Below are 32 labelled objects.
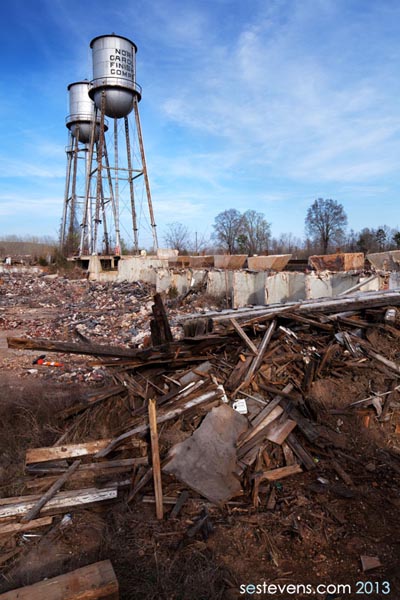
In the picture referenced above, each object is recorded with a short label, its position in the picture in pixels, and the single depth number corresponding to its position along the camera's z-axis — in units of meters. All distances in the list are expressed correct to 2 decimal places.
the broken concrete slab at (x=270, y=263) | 11.31
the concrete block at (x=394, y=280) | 8.09
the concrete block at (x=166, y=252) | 21.63
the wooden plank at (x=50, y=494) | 3.00
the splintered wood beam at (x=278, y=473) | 3.37
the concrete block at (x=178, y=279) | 13.66
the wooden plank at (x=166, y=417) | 3.69
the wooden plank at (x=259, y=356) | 4.20
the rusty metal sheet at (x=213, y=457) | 3.33
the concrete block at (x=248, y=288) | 10.50
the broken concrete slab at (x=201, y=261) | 16.12
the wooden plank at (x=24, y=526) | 2.89
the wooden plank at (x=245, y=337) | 4.47
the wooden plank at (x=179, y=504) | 3.01
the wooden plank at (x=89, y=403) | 4.29
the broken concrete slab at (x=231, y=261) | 13.98
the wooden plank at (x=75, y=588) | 2.22
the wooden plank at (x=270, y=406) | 3.85
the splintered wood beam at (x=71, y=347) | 3.53
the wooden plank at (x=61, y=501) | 3.07
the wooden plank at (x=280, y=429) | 3.68
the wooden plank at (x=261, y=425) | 3.69
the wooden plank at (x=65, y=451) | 3.61
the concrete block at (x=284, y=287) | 9.23
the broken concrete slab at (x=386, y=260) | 9.84
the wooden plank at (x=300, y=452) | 3.50
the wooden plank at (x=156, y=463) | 3.04
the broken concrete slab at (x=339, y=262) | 9.41
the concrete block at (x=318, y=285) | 8.61
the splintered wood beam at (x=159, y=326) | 4.42
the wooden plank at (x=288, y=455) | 3.58
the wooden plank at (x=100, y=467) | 3.50
